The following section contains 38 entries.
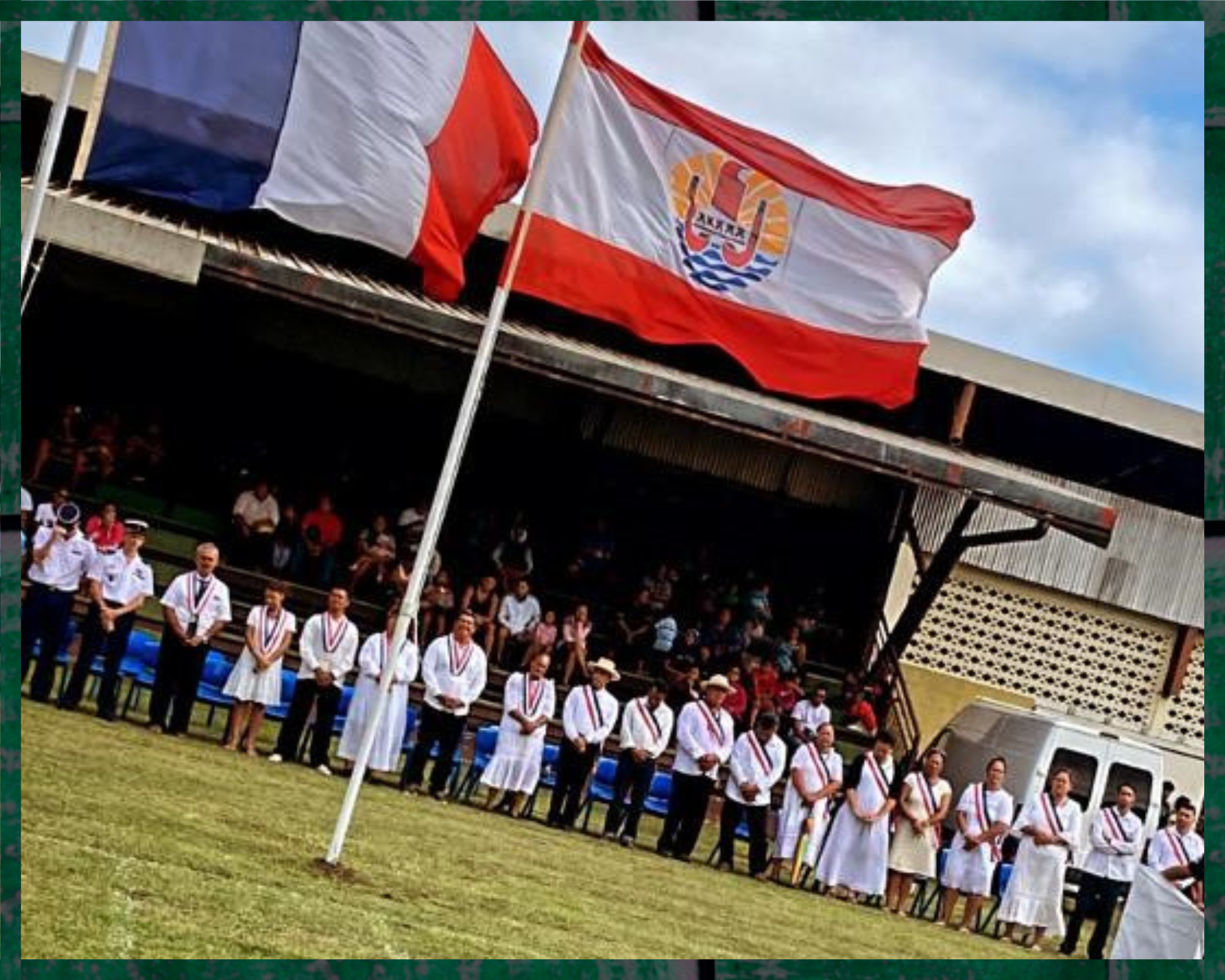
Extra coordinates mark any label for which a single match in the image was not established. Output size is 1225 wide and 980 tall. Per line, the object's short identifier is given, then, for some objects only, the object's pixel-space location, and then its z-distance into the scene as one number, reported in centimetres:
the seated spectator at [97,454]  1956
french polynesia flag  1034
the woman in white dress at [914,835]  1577
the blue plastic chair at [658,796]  1661
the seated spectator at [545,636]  1923
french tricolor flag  948
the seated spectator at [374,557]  1983
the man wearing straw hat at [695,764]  1539
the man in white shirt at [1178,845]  1513
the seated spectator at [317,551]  1978
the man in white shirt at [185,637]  1443
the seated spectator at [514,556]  2106
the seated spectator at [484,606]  1945
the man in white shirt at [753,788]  1548
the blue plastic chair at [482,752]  1566
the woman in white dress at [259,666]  1487
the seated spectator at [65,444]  1950
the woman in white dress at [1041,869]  1589
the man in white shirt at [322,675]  1492
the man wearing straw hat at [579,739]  1534
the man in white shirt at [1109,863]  1612
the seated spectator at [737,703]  1881
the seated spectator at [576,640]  1941
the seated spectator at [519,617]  1975
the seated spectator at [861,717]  2133
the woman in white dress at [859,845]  1557
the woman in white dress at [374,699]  1520
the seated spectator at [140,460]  2042
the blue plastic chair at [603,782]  1620
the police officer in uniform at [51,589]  1421
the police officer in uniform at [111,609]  1425
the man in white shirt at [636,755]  1530
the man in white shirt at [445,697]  1502
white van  1878
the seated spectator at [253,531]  1966
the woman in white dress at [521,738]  1530
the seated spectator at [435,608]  1908
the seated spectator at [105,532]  1520
